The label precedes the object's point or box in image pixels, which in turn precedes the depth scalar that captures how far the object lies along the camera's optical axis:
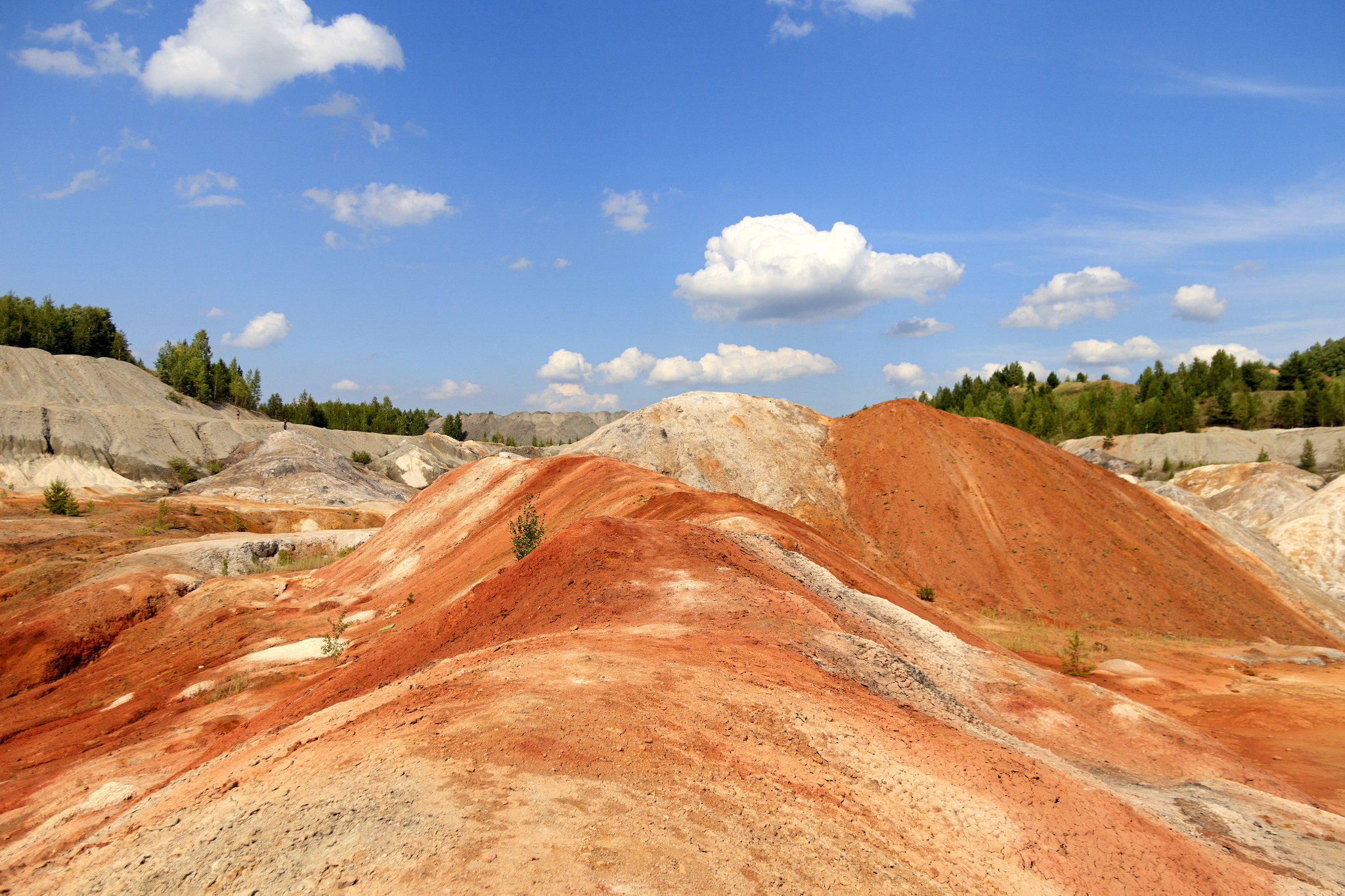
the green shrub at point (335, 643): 18.88
